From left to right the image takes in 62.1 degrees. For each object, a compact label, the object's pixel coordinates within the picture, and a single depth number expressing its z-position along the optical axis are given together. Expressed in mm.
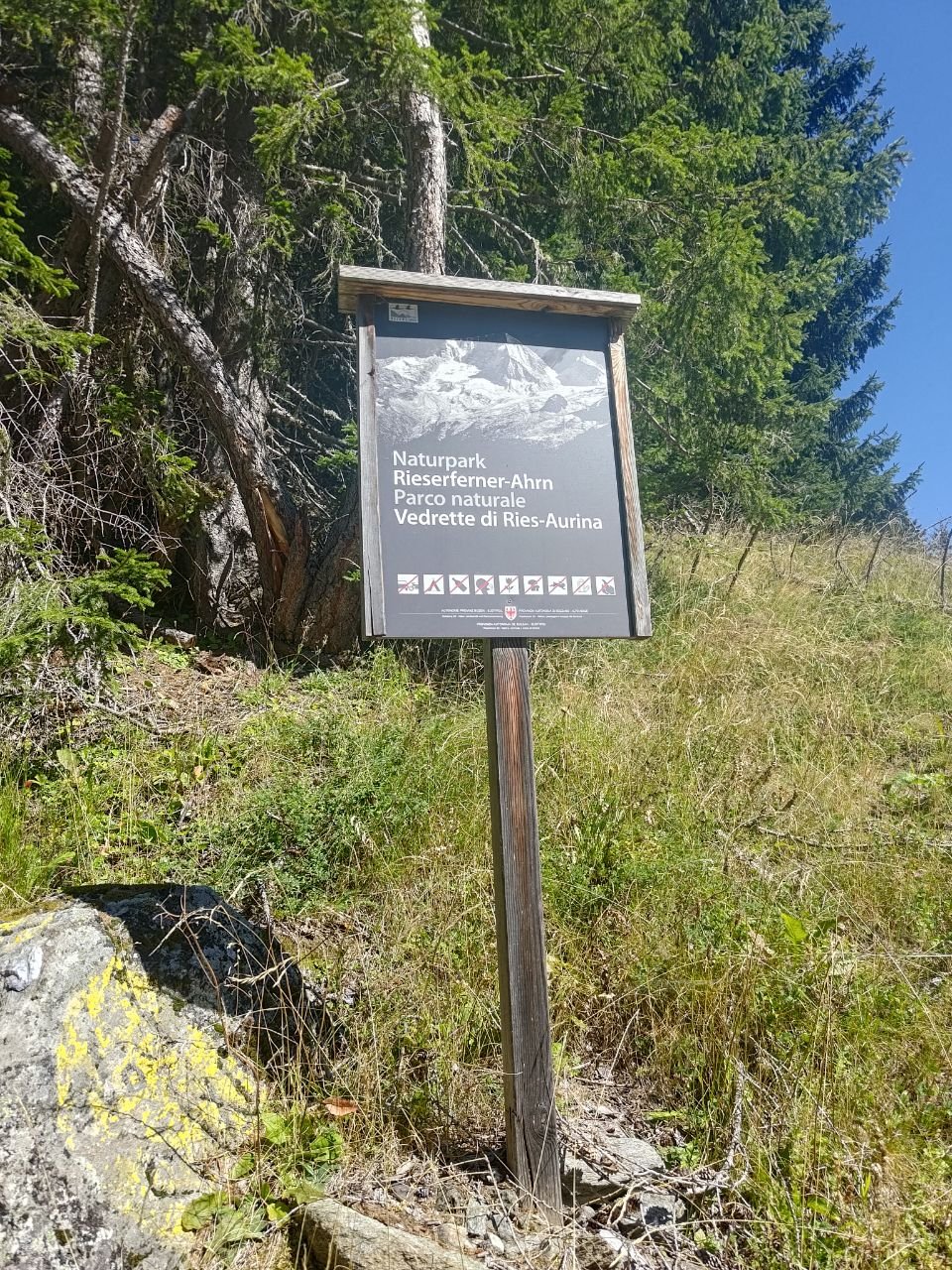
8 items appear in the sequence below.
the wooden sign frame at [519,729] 2318
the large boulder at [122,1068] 1971
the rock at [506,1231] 2152
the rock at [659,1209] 2203
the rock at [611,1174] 2326
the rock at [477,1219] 2189
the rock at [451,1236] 2098
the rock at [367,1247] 1919
